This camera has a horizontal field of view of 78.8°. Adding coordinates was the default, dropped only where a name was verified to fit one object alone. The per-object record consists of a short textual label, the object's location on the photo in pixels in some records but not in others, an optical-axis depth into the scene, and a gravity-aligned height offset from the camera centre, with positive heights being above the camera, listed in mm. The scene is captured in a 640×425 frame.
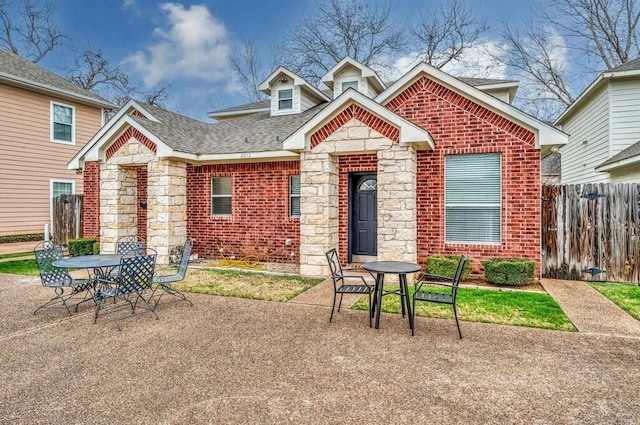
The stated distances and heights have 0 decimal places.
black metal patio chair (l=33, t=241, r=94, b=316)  6275 -1042
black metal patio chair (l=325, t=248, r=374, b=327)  5613 -1120
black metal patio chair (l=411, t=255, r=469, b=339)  5137 -1136
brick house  8531 +879
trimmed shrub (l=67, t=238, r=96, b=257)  12031 -1047
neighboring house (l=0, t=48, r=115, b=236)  15250 +3199
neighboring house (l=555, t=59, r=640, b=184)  11008 +2793
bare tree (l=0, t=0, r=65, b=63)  23578 +11574
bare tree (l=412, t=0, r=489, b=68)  24062 +11536
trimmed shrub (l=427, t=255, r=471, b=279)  8562 -1134
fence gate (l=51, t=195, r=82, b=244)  13594 -142
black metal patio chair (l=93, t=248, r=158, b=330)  5633 -988
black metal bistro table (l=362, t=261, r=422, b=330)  5379 -811
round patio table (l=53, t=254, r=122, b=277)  5883 -787
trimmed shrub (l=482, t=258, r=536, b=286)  8070 -1202
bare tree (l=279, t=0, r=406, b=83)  25359 +11761
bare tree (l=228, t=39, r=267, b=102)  29281 +11164
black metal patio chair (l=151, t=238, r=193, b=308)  6646 -1122
